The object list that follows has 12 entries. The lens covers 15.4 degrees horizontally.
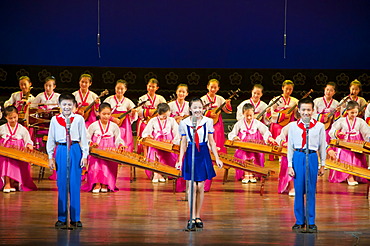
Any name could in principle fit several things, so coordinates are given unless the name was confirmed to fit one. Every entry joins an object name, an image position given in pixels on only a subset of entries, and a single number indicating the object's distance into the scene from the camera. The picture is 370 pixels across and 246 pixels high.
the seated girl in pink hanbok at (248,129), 18.03
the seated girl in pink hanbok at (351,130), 17.76
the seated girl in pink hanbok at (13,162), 15.98
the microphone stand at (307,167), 11.33
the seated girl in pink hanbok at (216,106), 19.38
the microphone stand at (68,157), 11.41
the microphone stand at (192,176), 11.44
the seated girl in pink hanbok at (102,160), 16.25
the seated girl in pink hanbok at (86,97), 18.76
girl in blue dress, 11.93
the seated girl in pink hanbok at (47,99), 18.88
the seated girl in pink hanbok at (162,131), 17.71
